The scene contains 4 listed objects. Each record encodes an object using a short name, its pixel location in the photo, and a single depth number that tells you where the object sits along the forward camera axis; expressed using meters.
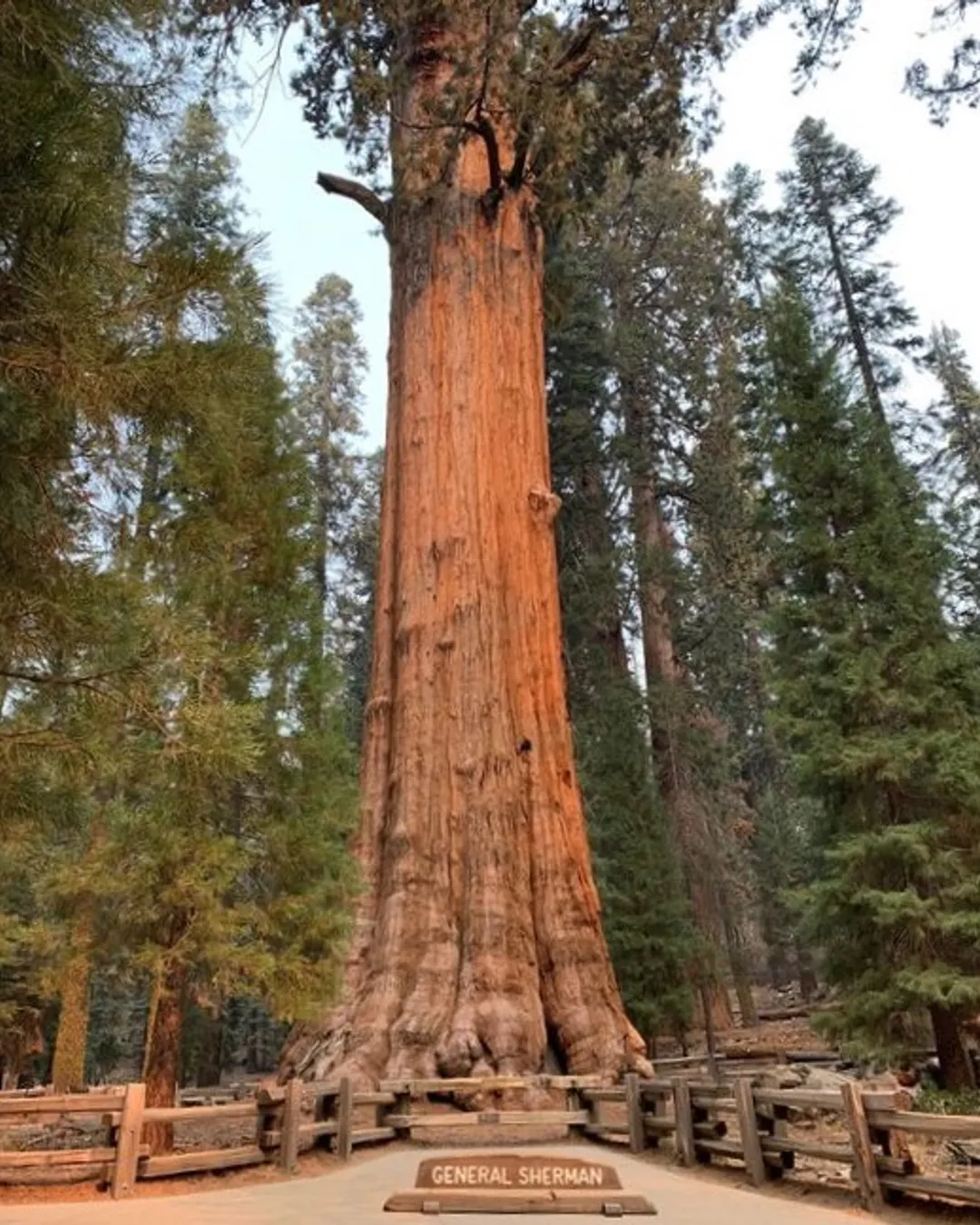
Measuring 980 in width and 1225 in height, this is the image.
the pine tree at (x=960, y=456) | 17.97
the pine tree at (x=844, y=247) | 21.09
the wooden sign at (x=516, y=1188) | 4.43
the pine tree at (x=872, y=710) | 9.52
